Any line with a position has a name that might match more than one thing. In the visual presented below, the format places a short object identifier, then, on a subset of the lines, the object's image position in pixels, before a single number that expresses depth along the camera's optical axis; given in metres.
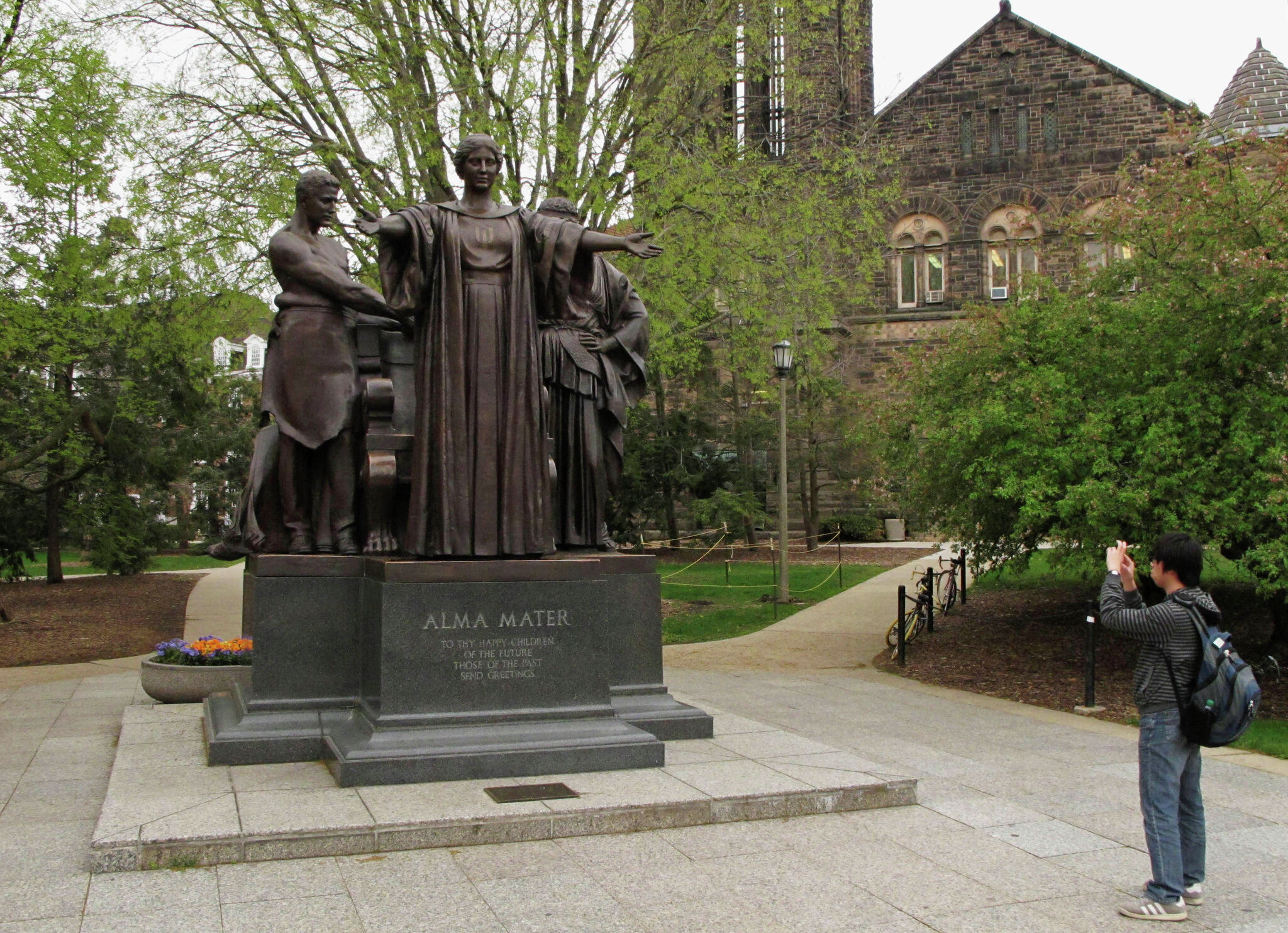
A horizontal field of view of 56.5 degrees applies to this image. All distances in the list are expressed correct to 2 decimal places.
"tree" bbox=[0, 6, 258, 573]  15.12
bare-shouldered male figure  7.64
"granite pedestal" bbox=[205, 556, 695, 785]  6.39
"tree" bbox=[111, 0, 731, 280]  16.86
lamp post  20.36
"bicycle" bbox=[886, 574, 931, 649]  16.02
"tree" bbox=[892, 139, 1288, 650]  11.89
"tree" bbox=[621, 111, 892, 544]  17.83
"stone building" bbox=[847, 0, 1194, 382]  39.91
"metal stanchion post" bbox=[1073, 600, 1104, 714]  11.62
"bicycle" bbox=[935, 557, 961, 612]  19.00
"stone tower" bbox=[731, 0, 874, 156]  19.66
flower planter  9.29
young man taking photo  4.79
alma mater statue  6.80
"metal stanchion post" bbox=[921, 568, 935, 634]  16.69
